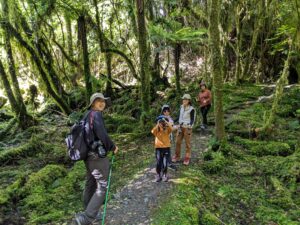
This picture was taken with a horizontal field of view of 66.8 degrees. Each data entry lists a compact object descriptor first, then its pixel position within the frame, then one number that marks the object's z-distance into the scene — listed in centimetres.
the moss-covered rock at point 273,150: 684
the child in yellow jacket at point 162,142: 474
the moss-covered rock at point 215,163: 581
